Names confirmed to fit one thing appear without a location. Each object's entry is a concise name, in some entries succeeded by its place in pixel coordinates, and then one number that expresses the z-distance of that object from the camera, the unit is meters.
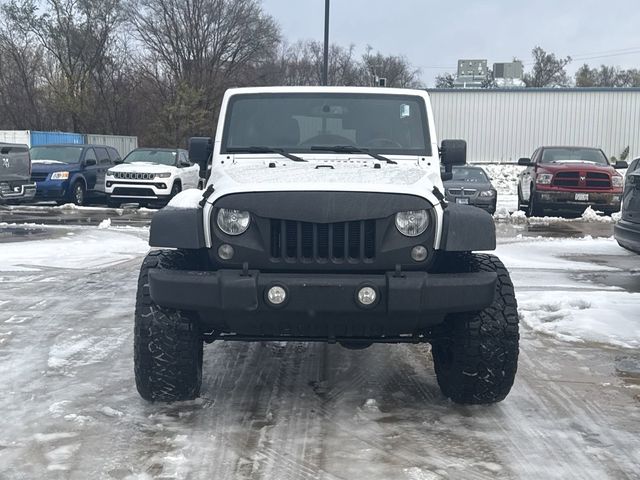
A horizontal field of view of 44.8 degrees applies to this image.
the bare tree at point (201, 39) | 51.00
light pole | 22.38
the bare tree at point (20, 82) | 47.72
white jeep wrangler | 4.14
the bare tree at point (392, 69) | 75.75
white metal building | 36.88
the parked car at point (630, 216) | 8.45
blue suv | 20.11
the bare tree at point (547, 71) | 75.81
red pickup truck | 18.36
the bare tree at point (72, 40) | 46.53
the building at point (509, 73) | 61.50
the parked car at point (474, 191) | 18.81
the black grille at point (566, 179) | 18.36
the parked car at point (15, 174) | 17.11
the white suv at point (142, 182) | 19.58
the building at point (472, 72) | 55.47
